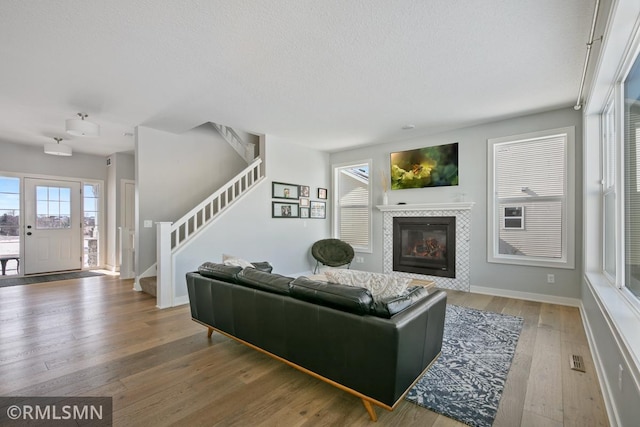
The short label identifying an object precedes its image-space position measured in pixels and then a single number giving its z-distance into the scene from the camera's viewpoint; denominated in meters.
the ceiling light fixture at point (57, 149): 5.36
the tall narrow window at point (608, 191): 2.83
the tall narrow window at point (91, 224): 6.97
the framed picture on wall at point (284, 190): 5.59
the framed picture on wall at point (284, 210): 5.59
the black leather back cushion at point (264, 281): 2.23
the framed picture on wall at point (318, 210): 6.38
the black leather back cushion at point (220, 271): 2.64
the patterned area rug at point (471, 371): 1.89
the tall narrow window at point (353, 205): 6.27
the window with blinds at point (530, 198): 4.14
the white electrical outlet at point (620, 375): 1.61
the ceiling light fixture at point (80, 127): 3.84
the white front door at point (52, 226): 6.19
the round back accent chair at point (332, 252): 5.94
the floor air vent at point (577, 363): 2.37
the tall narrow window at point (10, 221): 5.91
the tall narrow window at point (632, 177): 2.03
